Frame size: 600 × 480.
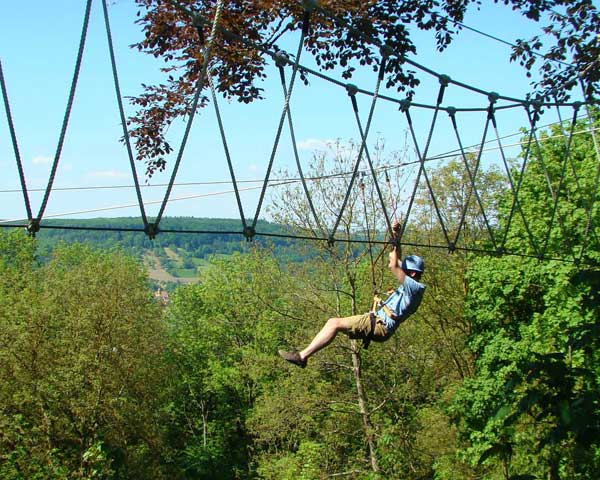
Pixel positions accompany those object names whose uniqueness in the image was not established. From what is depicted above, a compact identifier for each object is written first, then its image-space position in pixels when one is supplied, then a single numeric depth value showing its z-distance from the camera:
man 5.84
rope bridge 3.96
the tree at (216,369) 27.36
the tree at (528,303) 15.21
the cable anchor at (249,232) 4.89
